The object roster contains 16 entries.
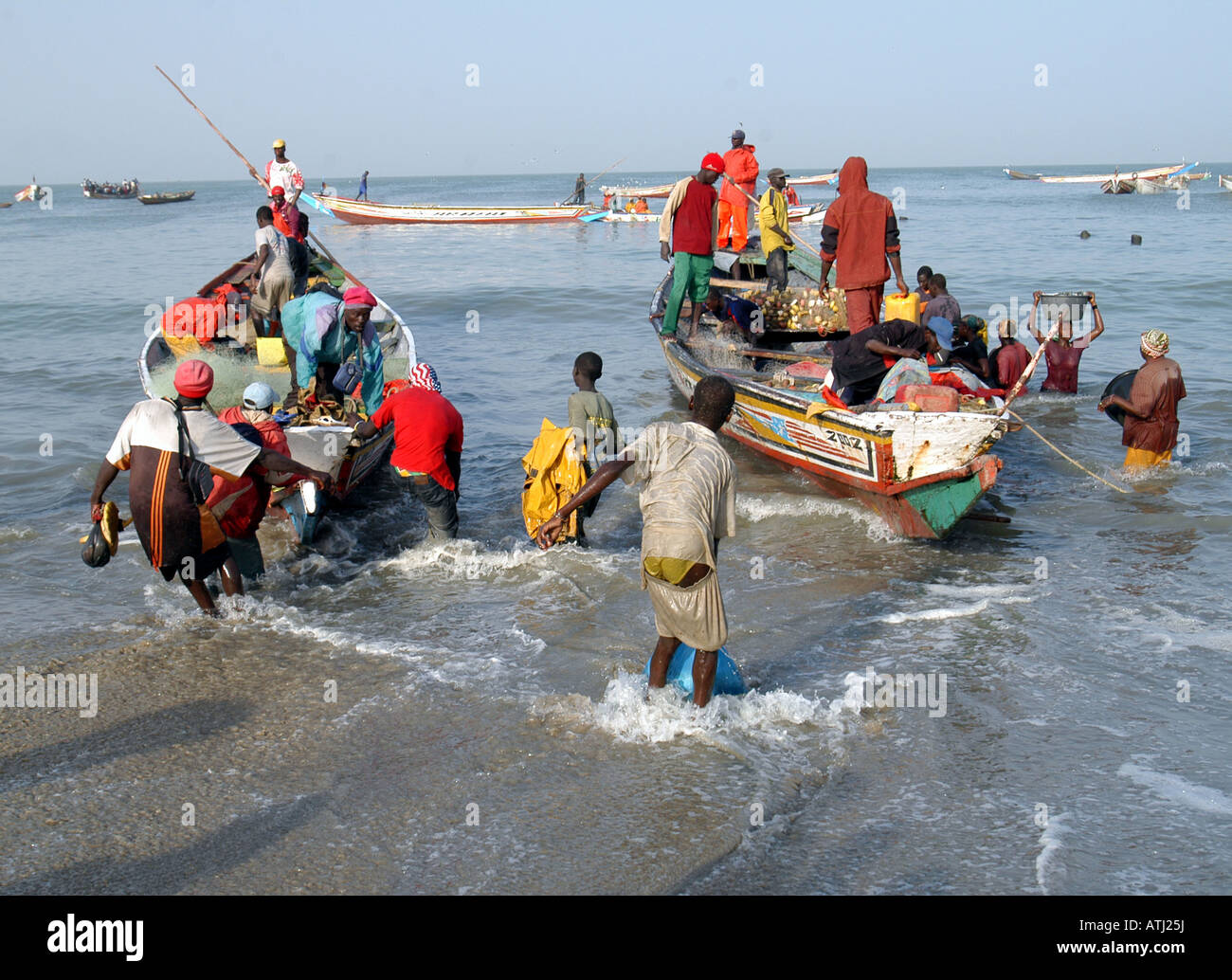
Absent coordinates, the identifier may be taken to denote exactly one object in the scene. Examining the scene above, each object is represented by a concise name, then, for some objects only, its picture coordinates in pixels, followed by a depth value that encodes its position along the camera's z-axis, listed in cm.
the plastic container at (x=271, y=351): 932
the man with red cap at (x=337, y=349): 766
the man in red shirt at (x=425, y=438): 654
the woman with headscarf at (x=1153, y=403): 791
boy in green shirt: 677
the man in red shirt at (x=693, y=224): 973
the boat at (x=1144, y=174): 6238
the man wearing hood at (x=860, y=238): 856
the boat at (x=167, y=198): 6688
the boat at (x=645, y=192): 4940
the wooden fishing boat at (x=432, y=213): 4103
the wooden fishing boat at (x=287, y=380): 715
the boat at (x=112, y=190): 7662
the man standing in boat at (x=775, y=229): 1197
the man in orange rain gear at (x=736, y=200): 1373
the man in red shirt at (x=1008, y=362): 1028
